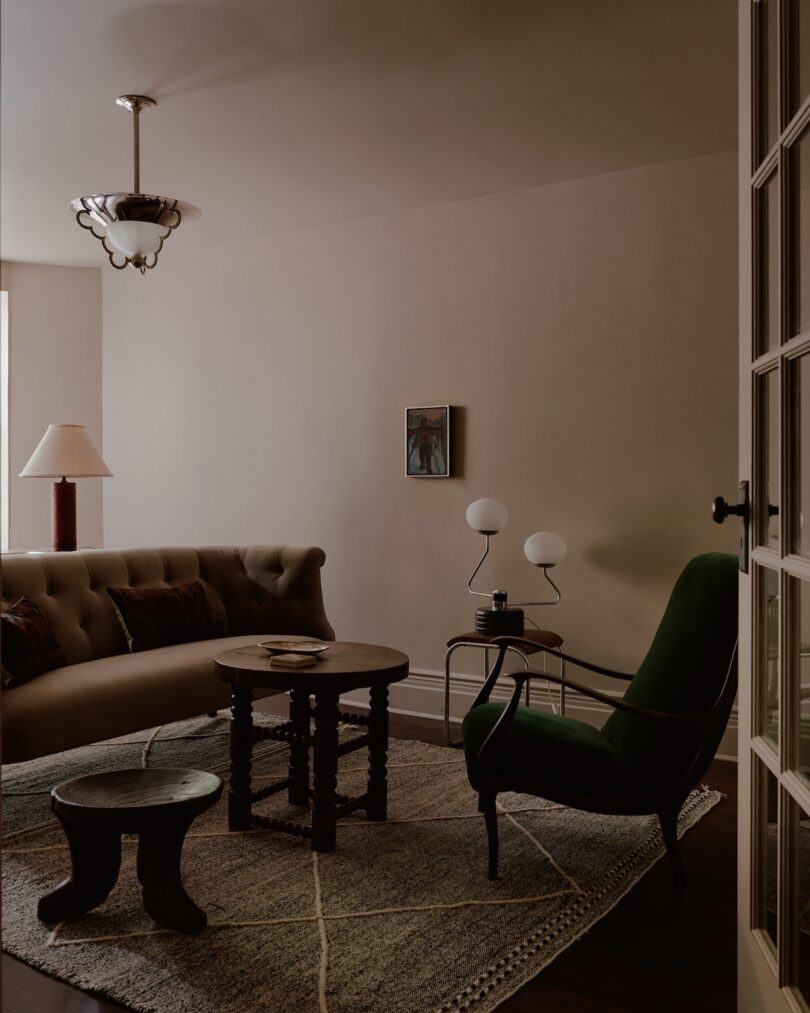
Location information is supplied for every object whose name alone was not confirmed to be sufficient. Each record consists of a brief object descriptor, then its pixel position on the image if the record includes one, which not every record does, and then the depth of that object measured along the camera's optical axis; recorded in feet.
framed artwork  15.21
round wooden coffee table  9.11
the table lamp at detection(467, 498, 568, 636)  12.84
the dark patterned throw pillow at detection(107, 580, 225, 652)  12.50
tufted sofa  9.71
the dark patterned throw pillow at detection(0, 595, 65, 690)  10.11
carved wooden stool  7.11
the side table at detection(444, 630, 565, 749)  12.52
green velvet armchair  8.04
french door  4.49
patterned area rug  6.56
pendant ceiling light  10.68
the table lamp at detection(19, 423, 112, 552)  14.66
